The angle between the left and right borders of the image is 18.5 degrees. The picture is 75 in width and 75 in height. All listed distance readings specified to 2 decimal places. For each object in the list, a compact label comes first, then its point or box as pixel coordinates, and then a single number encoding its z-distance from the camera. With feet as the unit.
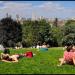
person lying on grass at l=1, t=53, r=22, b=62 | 40.78
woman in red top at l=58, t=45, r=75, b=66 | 36.38
